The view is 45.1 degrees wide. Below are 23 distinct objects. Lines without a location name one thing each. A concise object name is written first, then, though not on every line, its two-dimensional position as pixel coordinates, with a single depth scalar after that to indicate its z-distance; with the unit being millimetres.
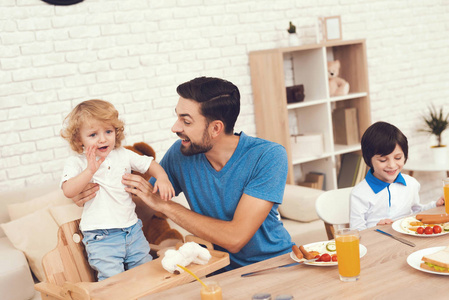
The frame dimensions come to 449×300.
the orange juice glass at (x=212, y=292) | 1307
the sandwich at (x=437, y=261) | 1370
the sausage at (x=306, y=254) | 1554
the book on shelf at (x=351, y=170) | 4184
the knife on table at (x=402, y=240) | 1632
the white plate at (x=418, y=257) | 1444
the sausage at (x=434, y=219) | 1756
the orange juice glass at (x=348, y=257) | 1390
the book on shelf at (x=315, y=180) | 4141
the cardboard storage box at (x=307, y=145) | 3998
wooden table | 1316
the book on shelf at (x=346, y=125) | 4211
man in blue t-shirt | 1894
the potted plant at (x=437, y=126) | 4379
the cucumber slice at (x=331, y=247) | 1620
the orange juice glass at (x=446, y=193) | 1868
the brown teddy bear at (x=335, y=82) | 4133
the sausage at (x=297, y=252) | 1571
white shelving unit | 3844
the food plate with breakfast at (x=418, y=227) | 1691
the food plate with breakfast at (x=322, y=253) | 1522
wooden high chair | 1564
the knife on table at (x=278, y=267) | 1510
